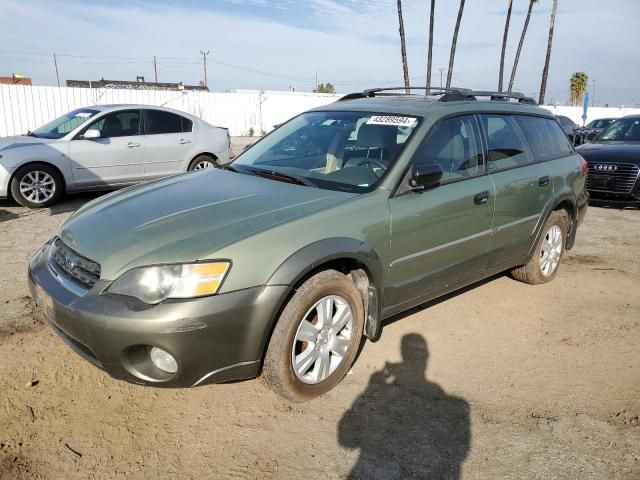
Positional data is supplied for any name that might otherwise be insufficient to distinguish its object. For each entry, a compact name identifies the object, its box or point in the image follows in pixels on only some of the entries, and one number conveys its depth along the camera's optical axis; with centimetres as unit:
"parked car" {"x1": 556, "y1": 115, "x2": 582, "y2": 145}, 1850
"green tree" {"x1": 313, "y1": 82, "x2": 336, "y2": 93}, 7904
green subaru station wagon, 254
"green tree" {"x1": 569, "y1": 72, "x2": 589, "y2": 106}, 5841
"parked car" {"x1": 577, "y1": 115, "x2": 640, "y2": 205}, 846
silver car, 782
